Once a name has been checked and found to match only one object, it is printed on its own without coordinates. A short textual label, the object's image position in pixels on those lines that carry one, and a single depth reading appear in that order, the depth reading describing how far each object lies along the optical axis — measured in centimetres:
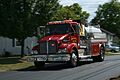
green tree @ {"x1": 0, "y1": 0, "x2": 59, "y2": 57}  2982
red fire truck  2348
